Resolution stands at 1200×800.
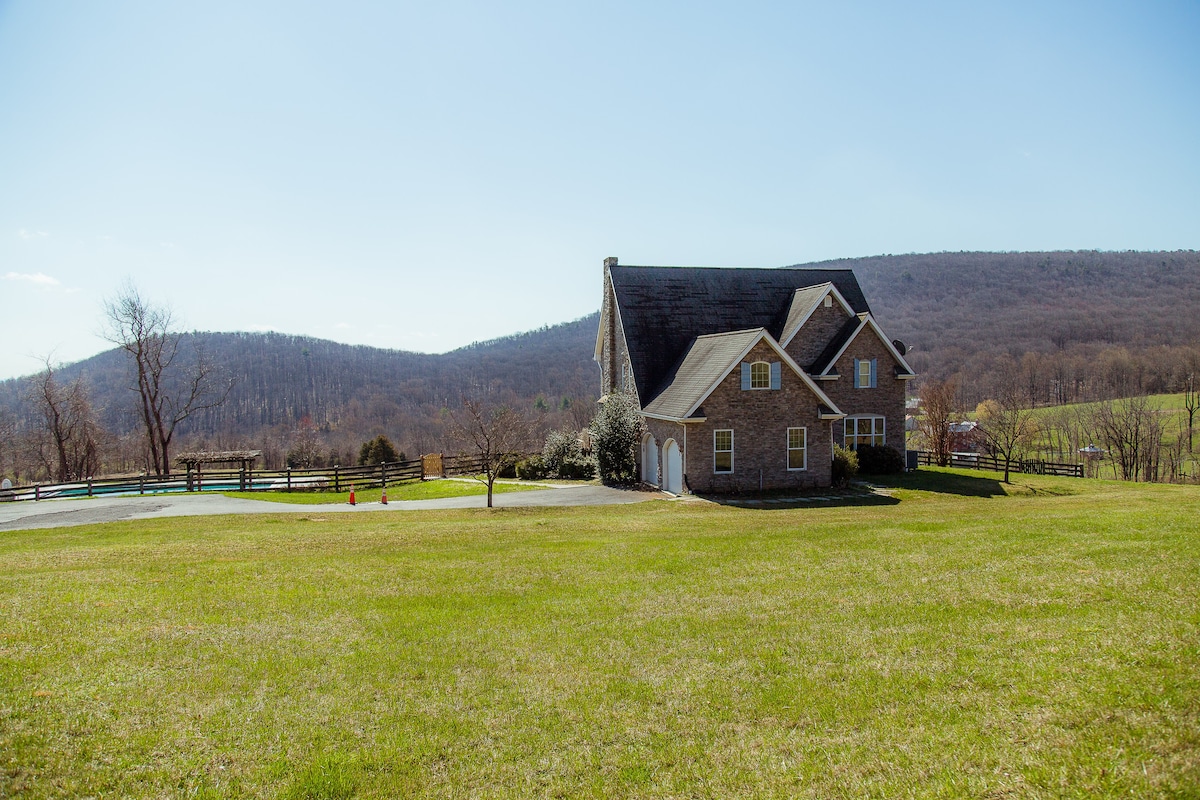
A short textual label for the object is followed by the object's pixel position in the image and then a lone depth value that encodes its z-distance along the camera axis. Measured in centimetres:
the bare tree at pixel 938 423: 4134
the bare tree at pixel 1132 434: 4825
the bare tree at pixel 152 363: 4119
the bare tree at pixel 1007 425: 3172
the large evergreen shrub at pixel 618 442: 2995
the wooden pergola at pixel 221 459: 3266
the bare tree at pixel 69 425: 4703
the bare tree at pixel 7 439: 5538
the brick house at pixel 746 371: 2486
